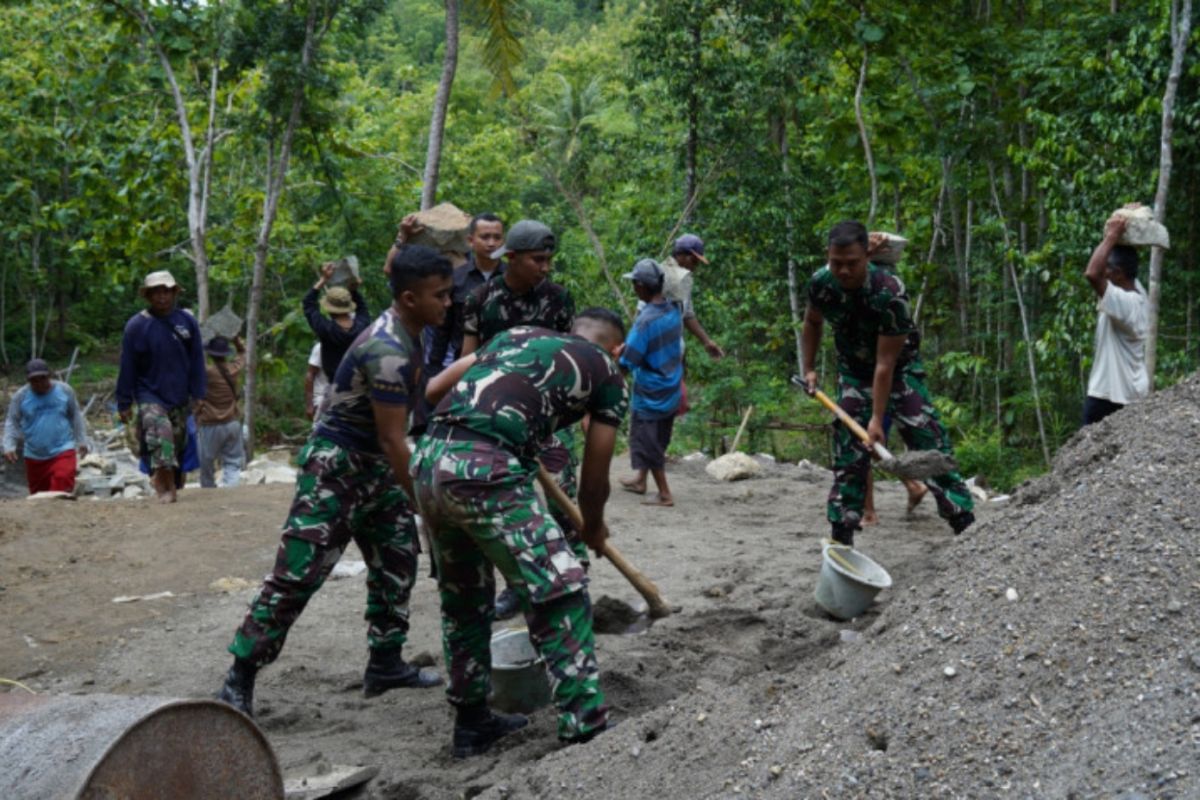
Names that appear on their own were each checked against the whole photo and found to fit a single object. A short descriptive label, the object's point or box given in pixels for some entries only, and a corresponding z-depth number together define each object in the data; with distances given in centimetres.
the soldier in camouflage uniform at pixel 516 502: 371
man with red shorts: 972
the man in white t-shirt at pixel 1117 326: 654
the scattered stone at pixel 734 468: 1036
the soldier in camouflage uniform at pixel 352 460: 428
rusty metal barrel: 276
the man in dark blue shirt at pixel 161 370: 857
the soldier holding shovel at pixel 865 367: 583
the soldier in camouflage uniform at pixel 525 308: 529
